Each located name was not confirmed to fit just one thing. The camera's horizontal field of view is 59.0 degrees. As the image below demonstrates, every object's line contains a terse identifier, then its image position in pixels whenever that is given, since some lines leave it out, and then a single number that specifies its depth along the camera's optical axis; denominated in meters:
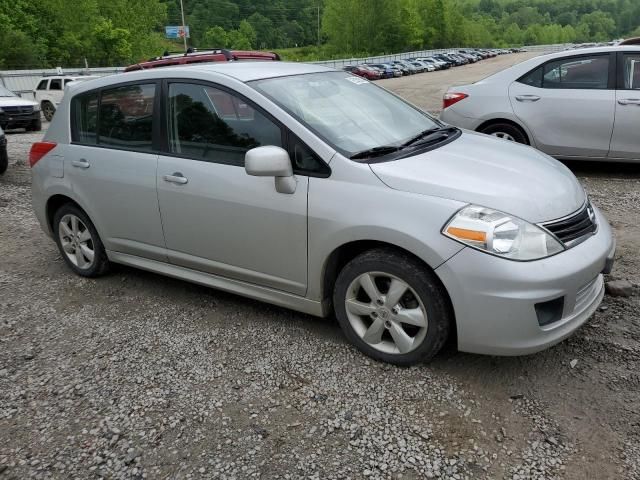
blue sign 75.11
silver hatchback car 2.80
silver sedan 6.50
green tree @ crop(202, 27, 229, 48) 99.38
